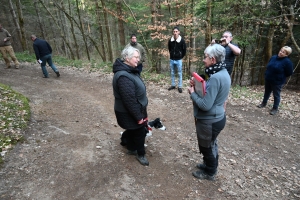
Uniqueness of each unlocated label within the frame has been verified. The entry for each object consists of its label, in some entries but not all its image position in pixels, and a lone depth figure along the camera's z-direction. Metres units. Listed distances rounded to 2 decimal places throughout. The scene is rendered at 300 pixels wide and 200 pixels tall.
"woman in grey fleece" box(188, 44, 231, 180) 2.67
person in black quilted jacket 3.03
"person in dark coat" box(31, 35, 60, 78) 8.92
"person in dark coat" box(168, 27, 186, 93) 7.21
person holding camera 5.25
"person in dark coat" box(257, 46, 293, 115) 5.94
